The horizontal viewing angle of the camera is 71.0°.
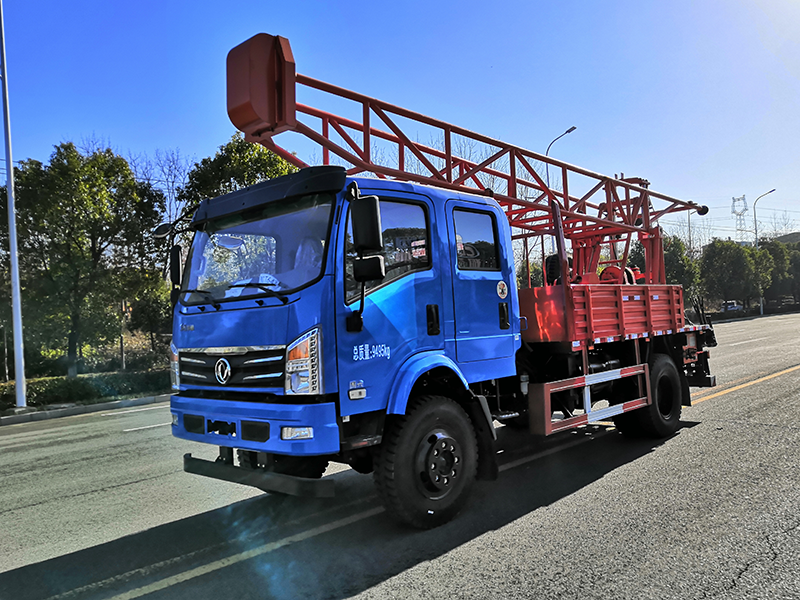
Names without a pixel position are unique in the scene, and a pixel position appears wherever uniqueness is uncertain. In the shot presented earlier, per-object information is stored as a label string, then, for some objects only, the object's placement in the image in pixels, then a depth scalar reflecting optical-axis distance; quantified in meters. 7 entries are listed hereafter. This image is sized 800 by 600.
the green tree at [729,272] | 45.06
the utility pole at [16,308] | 12.34
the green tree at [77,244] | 14.20
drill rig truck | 3.73
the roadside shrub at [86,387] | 13.13
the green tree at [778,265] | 56.09
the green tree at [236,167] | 16.59
